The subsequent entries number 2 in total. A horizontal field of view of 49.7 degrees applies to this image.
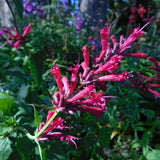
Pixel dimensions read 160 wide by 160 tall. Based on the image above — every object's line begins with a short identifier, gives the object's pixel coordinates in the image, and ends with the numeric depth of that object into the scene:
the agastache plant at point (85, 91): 0.19
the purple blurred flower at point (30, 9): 0.75
